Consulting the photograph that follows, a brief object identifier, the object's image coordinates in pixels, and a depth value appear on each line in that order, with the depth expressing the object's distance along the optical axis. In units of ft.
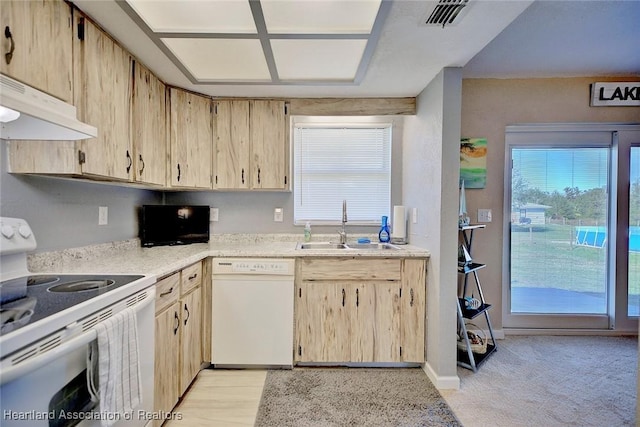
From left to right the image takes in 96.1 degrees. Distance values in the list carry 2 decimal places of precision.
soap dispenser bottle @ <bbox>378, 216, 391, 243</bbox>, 8.97
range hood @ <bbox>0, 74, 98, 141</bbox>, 3.25
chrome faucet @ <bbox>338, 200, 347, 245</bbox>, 9.03
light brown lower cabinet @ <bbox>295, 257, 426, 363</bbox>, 7.40
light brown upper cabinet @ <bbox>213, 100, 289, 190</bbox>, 8.39
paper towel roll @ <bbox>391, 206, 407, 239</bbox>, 8.79
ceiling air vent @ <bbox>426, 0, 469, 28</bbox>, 4.51
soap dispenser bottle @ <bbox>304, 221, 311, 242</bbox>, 9.12
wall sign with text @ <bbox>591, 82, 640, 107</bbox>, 9.25
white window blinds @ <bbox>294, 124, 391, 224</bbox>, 9.61
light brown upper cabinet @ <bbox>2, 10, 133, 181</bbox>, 4.58
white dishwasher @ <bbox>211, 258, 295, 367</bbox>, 7.28
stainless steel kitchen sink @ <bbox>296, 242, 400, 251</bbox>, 8.68
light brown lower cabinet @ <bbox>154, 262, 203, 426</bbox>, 5.22
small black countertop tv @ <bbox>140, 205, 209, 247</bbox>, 7.88
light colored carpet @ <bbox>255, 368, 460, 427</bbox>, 5.67
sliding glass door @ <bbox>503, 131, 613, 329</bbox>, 9.46
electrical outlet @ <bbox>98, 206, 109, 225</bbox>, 6.46
